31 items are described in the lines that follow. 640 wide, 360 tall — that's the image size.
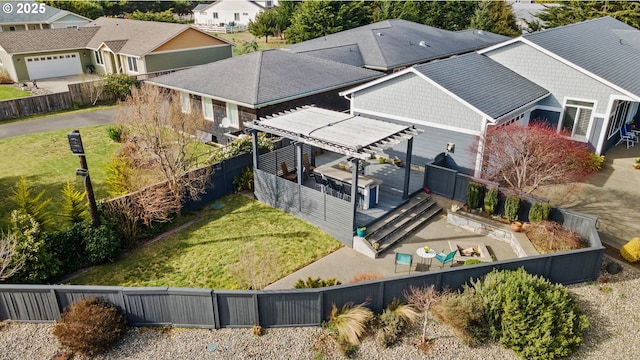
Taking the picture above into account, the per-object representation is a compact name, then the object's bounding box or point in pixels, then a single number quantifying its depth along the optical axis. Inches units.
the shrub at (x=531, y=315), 393.4
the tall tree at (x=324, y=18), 2038.6
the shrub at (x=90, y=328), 389.4
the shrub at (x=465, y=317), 411.8
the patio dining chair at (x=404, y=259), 492.7
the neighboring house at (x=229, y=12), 3221.0
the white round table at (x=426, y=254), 517.0
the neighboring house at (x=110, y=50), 1471.5
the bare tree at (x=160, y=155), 597.9
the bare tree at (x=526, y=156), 594.2
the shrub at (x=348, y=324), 402.0
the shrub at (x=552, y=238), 528.4
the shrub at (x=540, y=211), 566.3
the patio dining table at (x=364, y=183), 615.4
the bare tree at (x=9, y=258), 440.1
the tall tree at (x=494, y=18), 2185.0
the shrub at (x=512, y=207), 589.0
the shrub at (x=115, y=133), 942.3
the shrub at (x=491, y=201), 611.2
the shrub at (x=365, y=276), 469.4
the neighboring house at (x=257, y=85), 834.2
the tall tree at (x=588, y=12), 1713.8
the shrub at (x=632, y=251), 510.6
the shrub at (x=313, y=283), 452.4
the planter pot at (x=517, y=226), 581.6
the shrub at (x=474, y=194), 622.8
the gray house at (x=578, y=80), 786.2
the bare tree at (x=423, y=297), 424.8
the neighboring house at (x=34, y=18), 2049.7
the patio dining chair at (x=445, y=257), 501.0
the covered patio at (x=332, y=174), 566.9
